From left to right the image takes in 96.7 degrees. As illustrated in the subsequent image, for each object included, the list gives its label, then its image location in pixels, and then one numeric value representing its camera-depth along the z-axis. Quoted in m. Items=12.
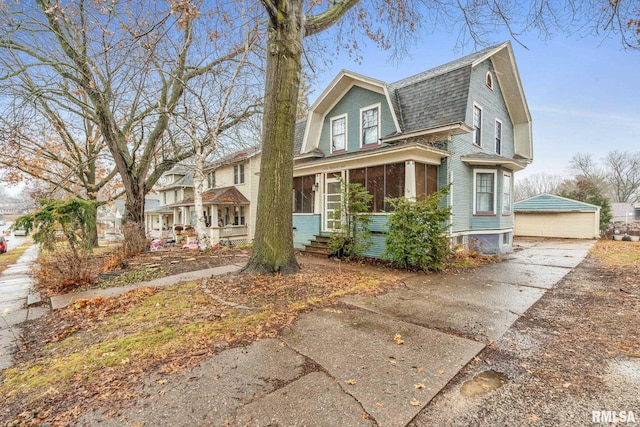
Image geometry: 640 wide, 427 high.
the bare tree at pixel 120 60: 7.83
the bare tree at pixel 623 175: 41.78
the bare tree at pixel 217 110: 11.01
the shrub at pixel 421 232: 7.53
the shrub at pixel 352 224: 9.09
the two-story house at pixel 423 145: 9.62
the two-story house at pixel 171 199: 25.20
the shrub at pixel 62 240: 5.95
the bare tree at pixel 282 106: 6.21
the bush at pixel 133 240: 10.08
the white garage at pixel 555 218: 18.23
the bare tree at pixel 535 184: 59.33
